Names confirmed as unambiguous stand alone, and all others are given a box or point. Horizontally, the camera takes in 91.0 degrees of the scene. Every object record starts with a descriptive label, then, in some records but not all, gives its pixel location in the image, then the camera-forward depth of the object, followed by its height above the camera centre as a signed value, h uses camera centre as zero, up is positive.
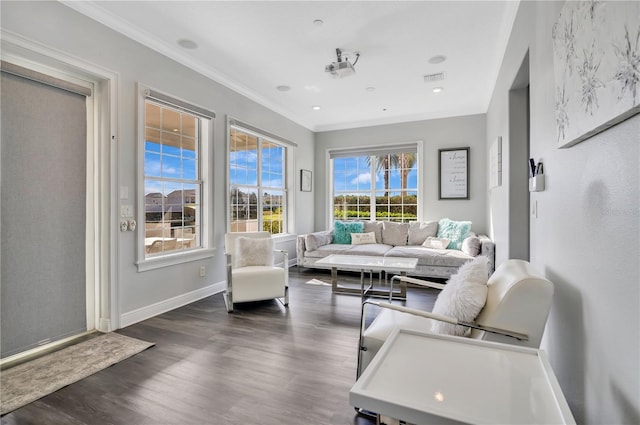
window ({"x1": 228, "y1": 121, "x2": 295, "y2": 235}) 4.55 +0.49
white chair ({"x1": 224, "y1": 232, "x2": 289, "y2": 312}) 3.37 -0.66
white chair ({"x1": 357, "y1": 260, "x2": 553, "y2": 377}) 1.33 -0.44
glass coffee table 3.48 -0.62
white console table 0.76 -0.49
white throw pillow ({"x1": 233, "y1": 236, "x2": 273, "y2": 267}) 3.73 -0.50
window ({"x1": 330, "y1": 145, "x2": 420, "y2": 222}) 6.06 +0.53
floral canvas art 0.84 +0.47
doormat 1.91 -1.09
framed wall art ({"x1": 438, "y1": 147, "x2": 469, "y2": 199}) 5.52 +0.67
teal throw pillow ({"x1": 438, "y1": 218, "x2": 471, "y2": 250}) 4.98 -0.34
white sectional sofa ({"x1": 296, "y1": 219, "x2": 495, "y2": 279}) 4.43 -0.60
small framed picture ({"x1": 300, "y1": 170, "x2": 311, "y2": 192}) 6.15 +0.61
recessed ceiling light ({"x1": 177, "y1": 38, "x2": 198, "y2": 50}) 3.21 +1.75
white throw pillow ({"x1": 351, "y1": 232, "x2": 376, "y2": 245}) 5.63 -0.49
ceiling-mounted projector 3.35 +1.55
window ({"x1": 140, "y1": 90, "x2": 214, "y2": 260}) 3.32 +0.41
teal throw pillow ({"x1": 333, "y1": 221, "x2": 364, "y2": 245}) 5.79 -0.36
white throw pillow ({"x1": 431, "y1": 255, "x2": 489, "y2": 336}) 1.53 -0.44
